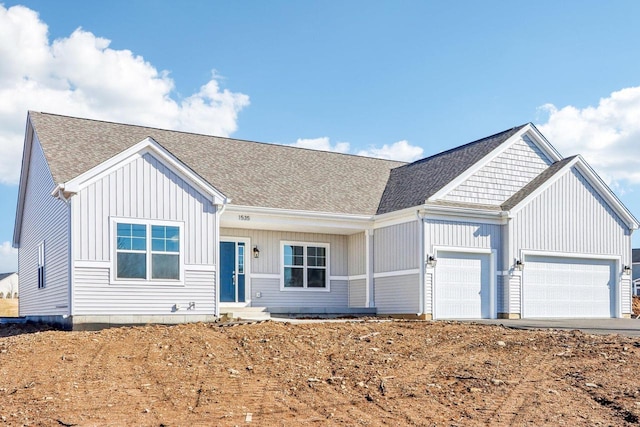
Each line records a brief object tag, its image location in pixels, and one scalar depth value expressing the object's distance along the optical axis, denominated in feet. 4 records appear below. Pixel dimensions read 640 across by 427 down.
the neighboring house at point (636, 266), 182.60
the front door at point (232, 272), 60.64
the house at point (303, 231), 48.26
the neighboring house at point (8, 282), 207.30
